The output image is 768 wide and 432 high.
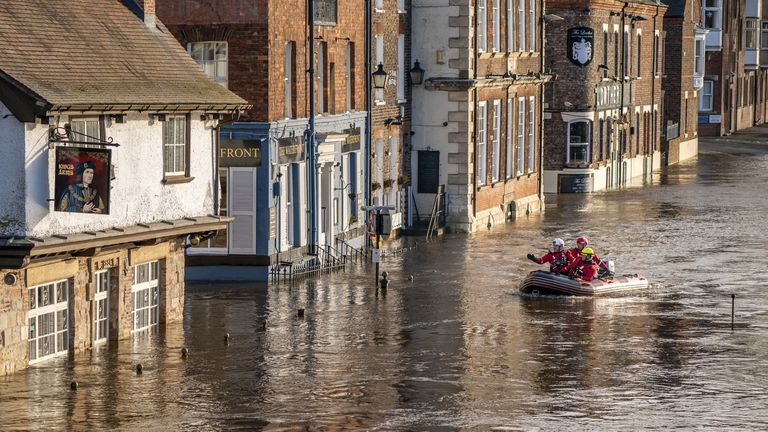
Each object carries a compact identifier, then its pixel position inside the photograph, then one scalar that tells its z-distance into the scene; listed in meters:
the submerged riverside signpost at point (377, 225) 43.02
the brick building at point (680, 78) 94.50
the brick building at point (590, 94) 73.25
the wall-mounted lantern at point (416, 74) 55.97
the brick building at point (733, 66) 112.94
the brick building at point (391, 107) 52.16
